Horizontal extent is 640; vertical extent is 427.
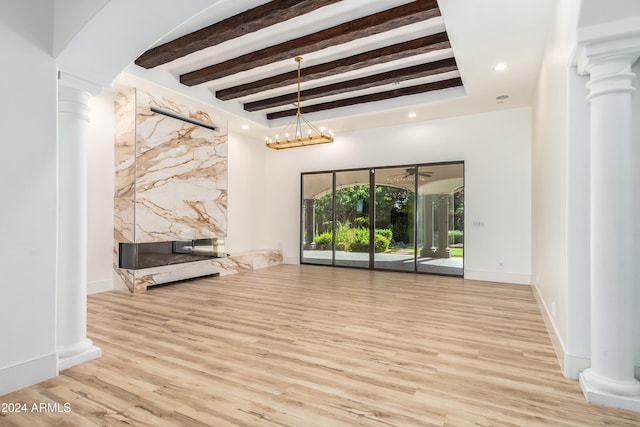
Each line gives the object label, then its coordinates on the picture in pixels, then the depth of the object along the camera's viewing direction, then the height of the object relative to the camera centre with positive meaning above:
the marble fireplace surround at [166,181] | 5.75 +0.63
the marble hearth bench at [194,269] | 5.77 -1.09
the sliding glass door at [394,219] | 7.71 -0.10
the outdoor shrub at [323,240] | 8.87 -0.67
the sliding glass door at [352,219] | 8.34 -0.11
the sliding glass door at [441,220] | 7.23 -0.12
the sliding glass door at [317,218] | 8.85 -0.09
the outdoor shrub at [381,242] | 8.03 -0.66
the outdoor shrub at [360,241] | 8.32 -0.65
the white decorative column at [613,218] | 2.29 -0.03
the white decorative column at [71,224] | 2.88 -0.08
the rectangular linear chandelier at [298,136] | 5.93 +1.89
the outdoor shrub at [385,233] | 7.98 -0.43
